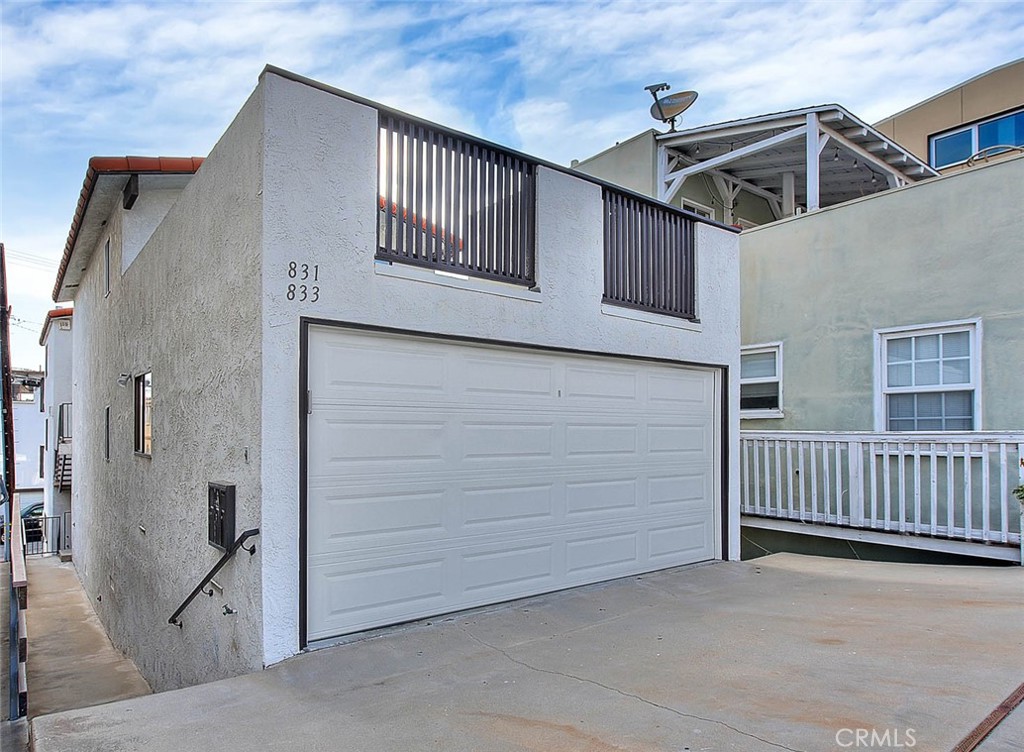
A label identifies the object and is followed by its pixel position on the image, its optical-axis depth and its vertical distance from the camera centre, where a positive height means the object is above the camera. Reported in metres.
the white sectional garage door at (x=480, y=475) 4.72 -0.66
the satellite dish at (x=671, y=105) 11.98 +5.26
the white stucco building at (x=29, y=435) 32.59 -1.91
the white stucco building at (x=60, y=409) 17.17 -0.31
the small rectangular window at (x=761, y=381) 9.96 +0.23
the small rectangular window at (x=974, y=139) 13.65 +5.50
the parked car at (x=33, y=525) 22.77 -4.48
